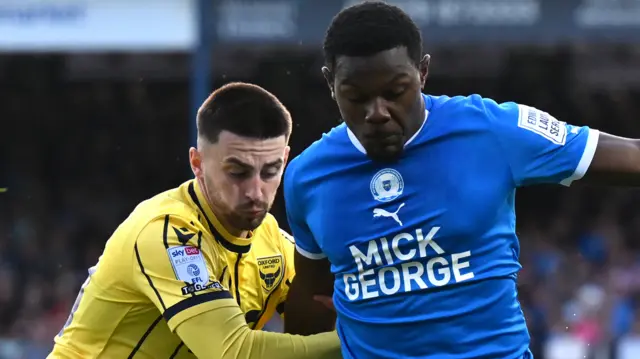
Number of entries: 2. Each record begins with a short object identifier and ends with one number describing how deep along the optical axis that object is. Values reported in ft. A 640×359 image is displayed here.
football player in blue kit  20.58
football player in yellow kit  24.38
